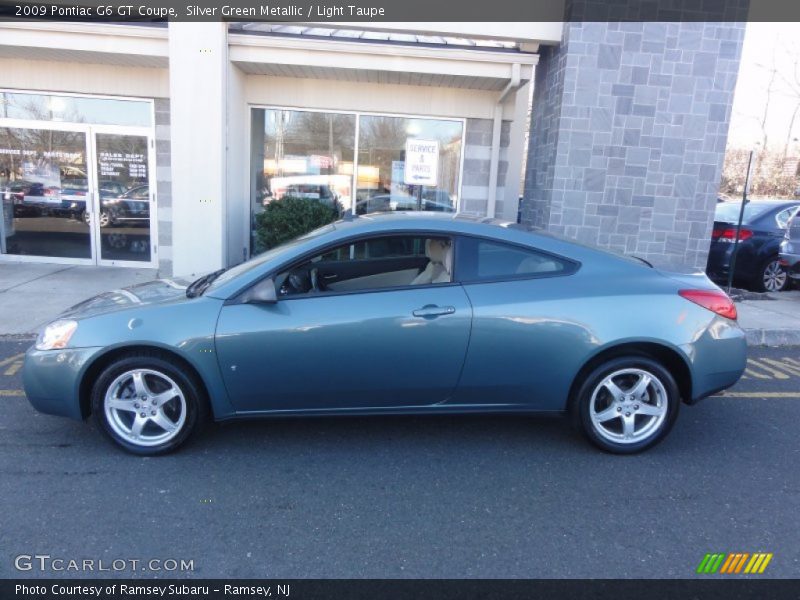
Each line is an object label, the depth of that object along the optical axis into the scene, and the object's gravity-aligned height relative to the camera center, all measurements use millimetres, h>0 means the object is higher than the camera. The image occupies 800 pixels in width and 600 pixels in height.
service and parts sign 7211 +299
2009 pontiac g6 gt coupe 3271 -948
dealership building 7691 +822
